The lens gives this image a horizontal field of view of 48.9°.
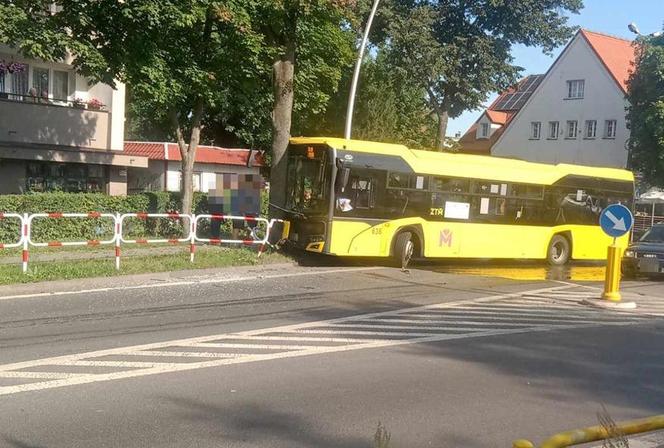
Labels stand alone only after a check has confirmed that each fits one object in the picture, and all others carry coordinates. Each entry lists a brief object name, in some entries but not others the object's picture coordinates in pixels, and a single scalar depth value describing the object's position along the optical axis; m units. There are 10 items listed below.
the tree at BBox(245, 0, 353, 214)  17.97
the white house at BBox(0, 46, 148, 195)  22.33
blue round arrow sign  13.57
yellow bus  17.14
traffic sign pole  13.55
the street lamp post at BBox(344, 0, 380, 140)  21.62
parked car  18.66
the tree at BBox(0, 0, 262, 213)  17.09
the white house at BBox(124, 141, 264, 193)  37.94
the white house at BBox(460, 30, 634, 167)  46.81
